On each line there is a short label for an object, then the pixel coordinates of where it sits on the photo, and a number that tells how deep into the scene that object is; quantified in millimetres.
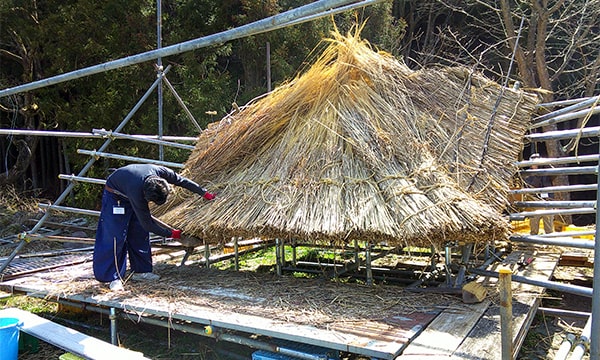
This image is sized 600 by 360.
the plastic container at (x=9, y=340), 4105
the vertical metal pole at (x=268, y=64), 7775
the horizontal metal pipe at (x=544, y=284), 3742
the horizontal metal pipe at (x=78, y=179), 5844
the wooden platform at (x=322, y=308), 3242
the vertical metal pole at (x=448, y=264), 4365
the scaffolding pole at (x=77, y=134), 6114
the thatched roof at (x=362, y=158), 4020
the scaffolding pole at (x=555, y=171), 4590
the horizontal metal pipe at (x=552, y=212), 4246
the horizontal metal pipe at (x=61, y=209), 5885
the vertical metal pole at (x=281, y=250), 5514
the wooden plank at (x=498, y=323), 3086
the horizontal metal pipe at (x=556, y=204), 4127
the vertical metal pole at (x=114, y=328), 4473
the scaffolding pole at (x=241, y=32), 3451
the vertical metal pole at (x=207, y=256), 5738
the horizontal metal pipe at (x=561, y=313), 4413
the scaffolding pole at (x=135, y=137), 6294
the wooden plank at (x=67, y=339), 3799
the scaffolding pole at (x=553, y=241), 3721
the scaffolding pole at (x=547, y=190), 4602
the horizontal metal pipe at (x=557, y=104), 5928
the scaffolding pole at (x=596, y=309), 2285
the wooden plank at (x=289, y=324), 3193
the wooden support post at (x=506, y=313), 2502
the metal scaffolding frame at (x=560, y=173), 3854
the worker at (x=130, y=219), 4832
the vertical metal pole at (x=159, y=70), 6914
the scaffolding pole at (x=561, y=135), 3601
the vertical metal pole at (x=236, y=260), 5611
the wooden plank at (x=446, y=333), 3068
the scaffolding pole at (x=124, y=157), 6121
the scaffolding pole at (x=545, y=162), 4336
